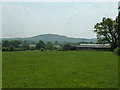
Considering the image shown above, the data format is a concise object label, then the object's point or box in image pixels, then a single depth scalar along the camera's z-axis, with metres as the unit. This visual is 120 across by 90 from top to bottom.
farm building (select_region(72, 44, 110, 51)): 70.81
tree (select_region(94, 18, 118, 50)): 51.88
